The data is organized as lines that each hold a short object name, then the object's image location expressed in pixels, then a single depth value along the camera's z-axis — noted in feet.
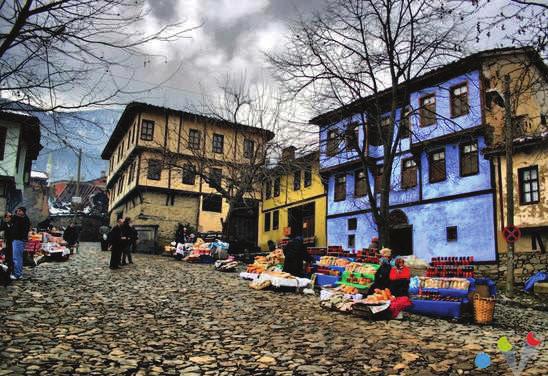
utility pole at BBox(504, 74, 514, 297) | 52.80
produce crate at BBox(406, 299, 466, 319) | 32.99
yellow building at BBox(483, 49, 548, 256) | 61.05
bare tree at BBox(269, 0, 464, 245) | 53.06
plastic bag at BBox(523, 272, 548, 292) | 56.75
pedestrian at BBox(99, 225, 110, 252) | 86.12
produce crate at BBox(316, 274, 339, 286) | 44.43
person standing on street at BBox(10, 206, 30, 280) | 37.78
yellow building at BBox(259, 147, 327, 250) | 105.81
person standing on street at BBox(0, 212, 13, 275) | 37.70
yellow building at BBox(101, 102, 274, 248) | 107.55
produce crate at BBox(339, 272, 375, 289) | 37.45
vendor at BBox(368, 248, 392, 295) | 33.94
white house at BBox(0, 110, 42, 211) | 91.97
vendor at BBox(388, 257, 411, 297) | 33.00
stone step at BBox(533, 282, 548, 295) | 54.27
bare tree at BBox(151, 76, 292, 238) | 84.69
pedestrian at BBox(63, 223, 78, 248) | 75.97
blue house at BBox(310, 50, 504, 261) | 68.95
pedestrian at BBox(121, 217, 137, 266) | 57.93
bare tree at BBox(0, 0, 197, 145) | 19.06
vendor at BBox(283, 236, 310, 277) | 44.60
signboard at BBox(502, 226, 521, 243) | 51.05
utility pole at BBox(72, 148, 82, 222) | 136.05
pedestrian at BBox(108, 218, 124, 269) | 53.83
